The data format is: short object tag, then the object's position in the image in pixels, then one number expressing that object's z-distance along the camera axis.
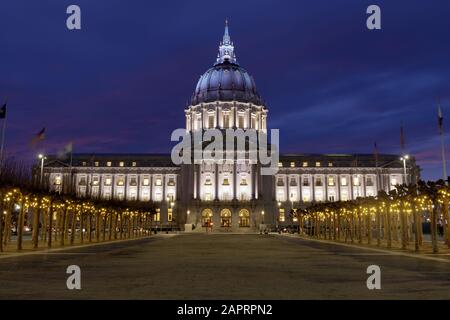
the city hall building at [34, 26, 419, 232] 134.00
